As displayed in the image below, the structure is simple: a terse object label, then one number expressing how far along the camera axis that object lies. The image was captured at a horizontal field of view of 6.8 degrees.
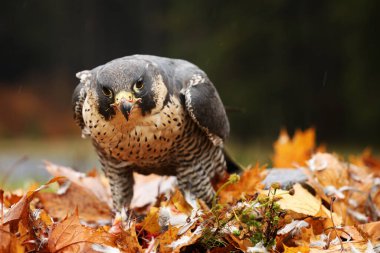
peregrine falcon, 2.56
